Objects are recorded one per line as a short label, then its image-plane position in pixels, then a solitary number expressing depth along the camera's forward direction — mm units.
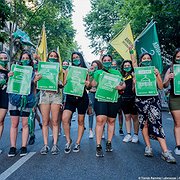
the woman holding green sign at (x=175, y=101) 3232
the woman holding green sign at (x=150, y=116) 3076
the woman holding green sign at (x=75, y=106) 3355
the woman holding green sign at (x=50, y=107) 3351
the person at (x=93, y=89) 3460
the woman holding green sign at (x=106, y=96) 3249
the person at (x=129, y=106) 4078
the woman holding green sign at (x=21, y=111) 3281
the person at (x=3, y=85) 3334
